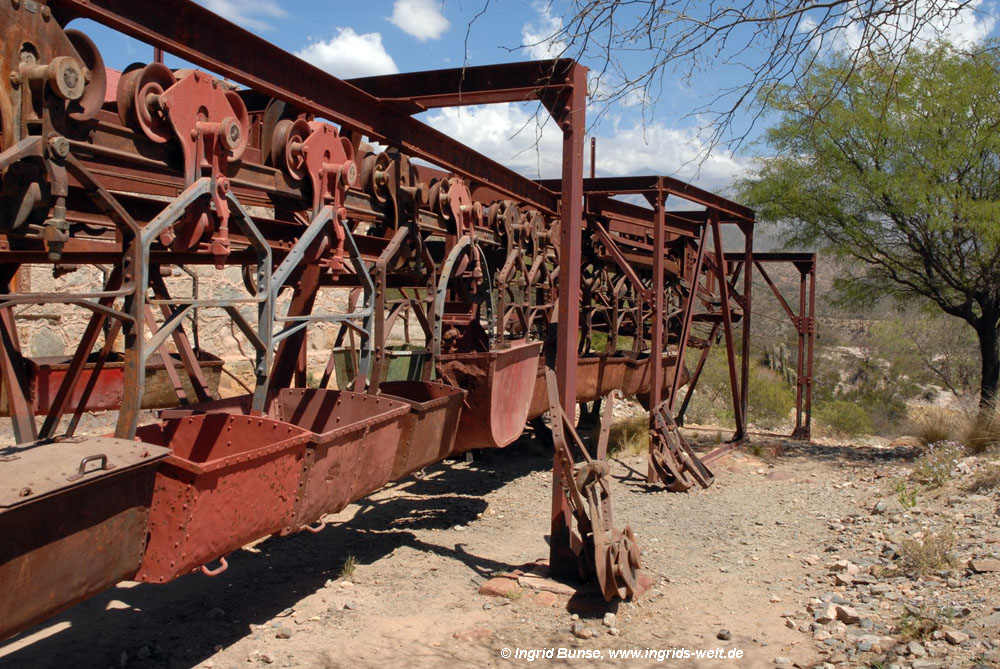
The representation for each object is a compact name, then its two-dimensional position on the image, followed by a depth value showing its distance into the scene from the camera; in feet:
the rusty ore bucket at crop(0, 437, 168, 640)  9.25
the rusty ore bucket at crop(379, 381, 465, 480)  19.03
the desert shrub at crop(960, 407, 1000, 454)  35.40
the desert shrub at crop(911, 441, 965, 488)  29.63
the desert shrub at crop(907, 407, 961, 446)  41.99
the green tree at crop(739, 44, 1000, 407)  42.27
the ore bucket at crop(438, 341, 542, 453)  22.29
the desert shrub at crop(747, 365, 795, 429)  64.18
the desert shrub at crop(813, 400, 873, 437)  58.23
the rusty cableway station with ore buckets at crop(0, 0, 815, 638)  10.71
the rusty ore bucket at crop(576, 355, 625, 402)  33.83
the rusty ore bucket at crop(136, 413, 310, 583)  11.80
